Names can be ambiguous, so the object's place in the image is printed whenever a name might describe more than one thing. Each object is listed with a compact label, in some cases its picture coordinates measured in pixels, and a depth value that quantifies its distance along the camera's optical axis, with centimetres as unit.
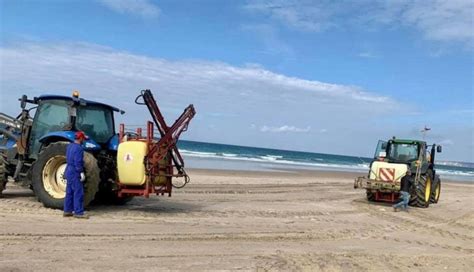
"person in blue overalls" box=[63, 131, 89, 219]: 942
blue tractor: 1010
